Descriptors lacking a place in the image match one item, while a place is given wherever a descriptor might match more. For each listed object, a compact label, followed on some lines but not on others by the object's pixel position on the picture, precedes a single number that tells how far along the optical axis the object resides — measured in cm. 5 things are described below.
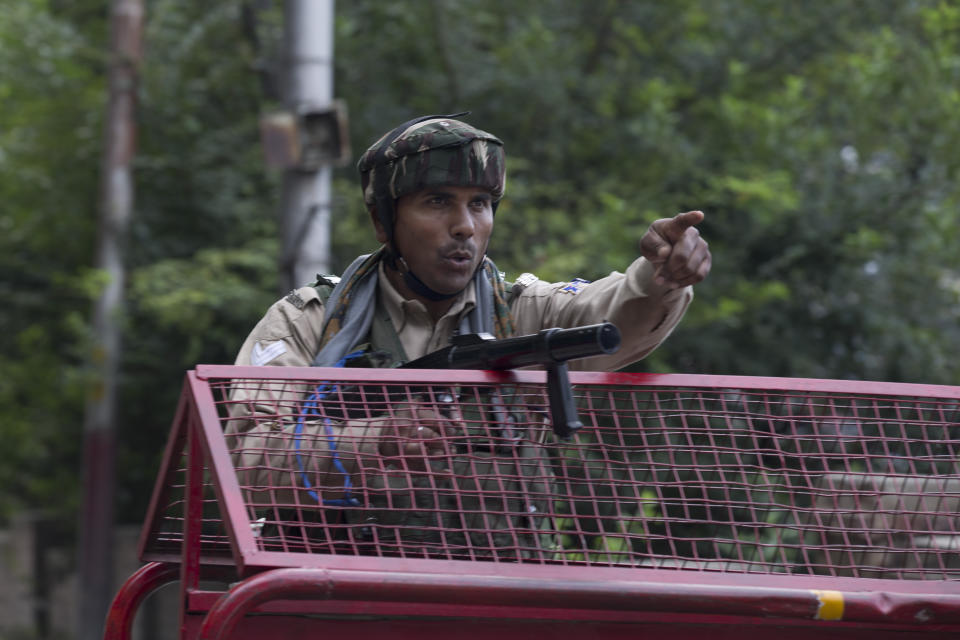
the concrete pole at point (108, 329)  1973
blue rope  473
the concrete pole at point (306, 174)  1263
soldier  529
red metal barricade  419
